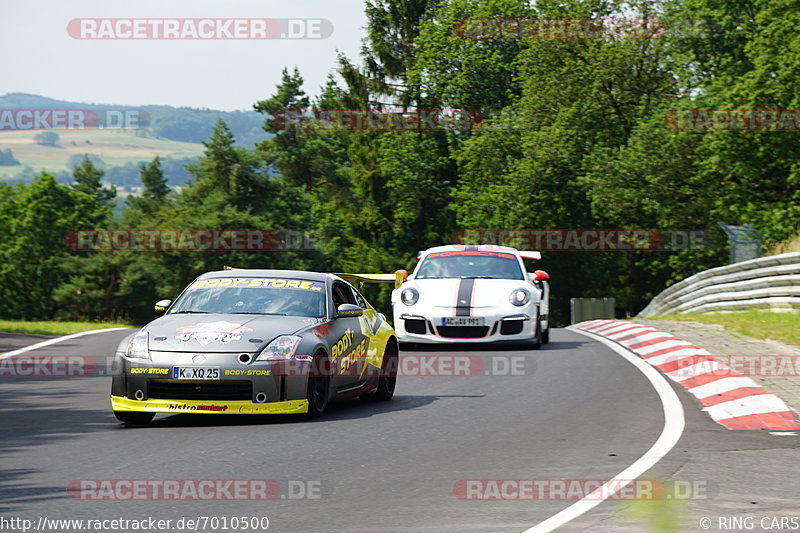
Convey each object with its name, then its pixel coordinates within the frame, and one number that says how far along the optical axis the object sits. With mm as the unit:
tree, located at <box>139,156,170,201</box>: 129250
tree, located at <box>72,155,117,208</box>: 134325
